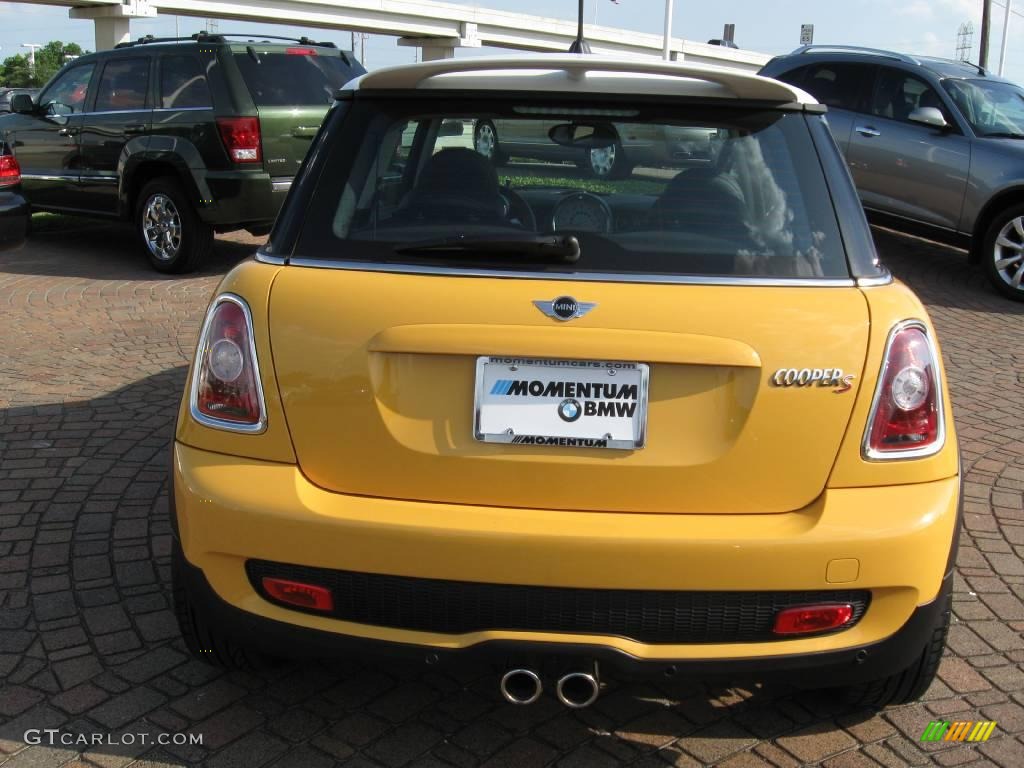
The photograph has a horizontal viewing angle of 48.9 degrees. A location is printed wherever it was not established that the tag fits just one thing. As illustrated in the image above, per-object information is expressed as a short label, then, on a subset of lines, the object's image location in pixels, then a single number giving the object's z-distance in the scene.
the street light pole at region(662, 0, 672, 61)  49.22
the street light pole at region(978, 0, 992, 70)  40.31
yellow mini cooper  2.51
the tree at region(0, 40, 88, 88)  93.56
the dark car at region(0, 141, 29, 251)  9.53
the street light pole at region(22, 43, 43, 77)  106.00
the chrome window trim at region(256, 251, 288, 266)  2.81
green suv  9.55
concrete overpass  49.81
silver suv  9.77
